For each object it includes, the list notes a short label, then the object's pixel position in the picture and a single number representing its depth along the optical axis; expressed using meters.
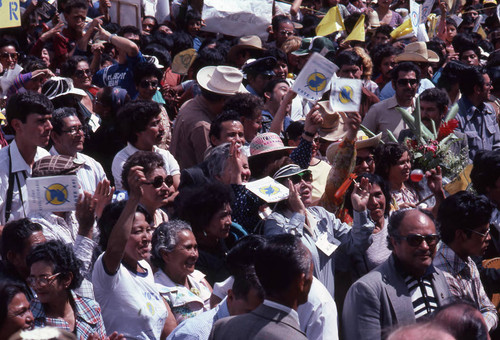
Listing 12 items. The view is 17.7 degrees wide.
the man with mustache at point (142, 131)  11.84
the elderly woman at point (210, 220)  10.05
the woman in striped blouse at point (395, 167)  12.41
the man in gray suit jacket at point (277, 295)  6.96
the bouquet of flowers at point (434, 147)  13.11
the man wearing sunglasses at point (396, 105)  14.97
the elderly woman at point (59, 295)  7.88
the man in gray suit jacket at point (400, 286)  8.82
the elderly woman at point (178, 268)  9.26
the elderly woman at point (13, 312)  7.31
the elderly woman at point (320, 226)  10.06
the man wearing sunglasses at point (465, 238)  9.88
